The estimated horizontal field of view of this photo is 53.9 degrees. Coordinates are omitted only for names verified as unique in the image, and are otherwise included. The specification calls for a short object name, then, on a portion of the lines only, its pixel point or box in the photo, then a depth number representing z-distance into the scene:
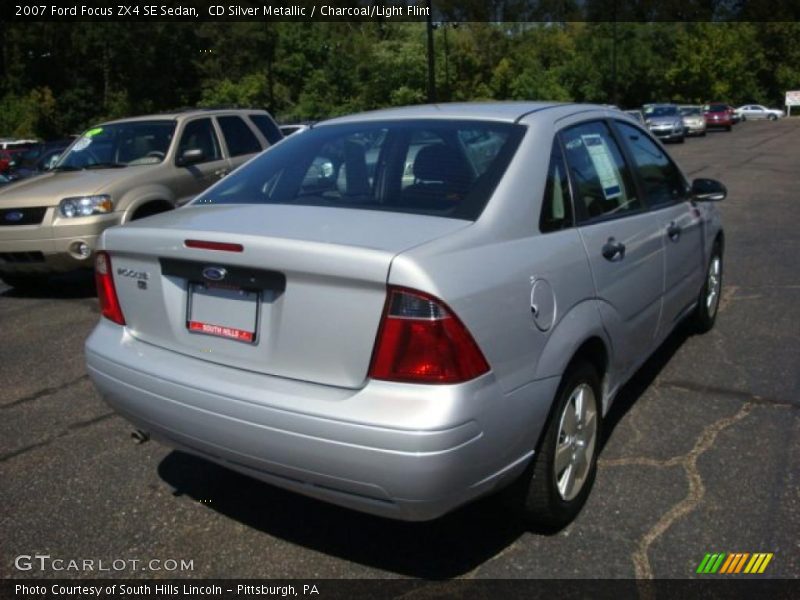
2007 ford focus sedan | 2.42
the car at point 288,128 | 20.62
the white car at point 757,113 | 62.78
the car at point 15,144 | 26.39
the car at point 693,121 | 39.81
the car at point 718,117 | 46.19
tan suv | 7.20
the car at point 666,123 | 33.38
